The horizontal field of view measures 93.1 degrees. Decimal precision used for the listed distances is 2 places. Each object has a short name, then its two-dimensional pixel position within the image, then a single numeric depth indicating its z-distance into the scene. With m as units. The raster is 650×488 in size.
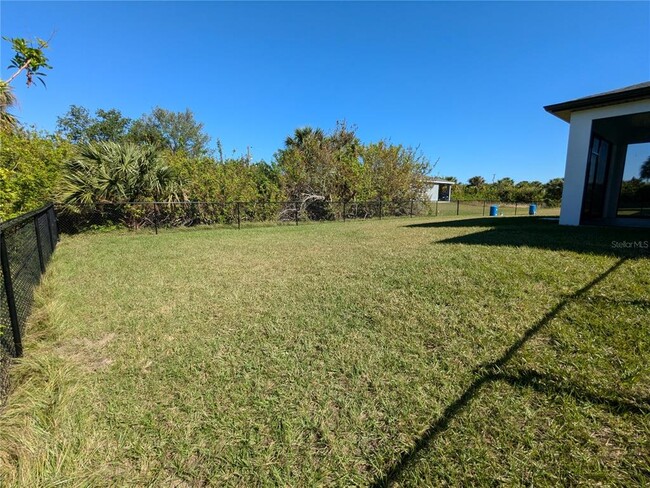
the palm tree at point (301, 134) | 21.59
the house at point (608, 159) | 7.14
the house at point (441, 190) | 31.30
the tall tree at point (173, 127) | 34.09
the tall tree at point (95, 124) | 32.09
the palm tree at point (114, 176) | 9.16
